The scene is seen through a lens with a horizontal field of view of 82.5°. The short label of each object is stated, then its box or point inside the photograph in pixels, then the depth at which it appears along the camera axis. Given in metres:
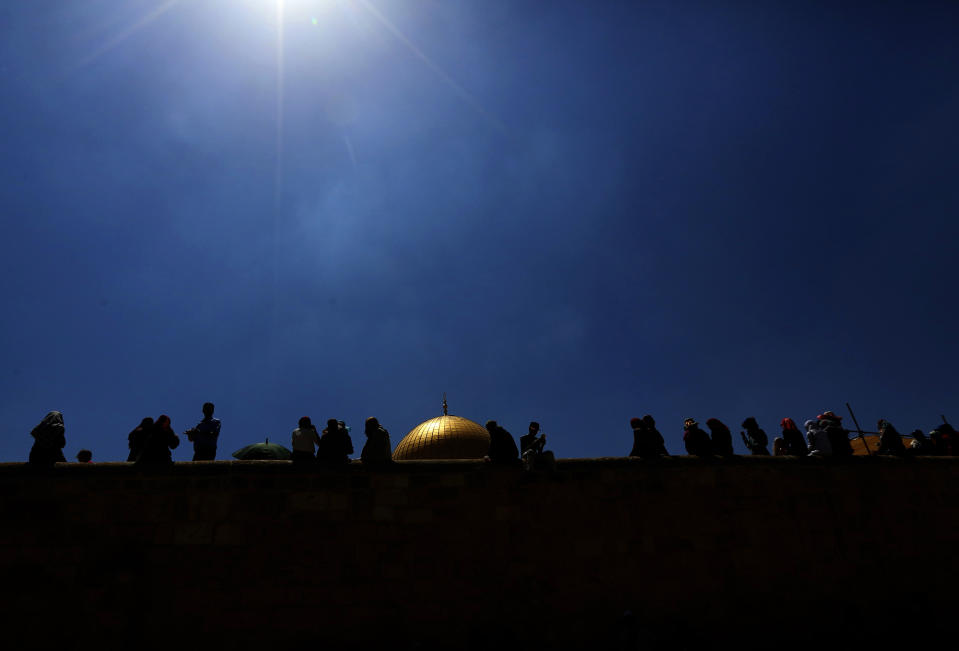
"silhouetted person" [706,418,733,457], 7.54
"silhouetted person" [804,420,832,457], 7.73
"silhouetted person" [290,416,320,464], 6.90
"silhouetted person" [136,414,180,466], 6.59
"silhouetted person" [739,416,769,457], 8.09
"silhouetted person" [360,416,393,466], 6.91
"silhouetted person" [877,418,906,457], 8.14
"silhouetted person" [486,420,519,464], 7.14
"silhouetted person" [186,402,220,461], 7.21
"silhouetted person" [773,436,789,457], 8.55
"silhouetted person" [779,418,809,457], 7.93
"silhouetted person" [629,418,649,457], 7.38
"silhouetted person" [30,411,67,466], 6.45
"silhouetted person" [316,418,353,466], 6.90
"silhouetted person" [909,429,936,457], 8.82
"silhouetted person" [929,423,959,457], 8.74
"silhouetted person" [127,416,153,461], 6.79
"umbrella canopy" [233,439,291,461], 14.60
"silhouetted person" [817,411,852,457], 7.82
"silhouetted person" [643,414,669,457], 7.44
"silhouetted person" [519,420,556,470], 7.06
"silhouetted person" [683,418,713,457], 7.52
